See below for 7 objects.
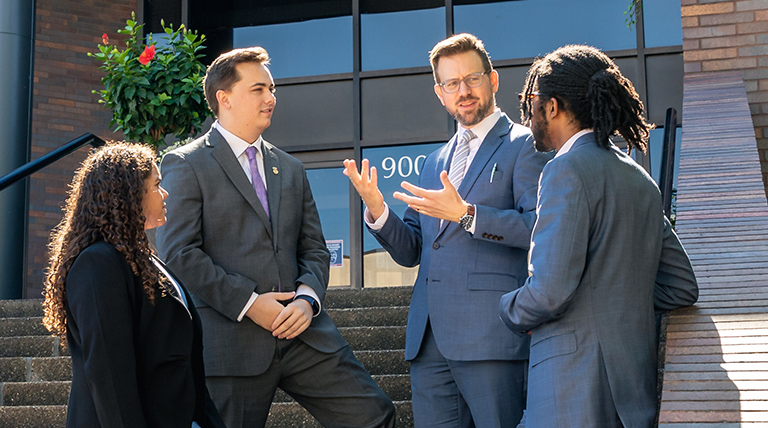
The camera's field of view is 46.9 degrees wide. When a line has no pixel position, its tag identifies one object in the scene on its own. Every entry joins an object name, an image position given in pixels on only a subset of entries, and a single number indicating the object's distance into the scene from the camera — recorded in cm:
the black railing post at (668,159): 430
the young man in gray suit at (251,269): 340
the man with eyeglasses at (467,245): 319
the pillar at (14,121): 784
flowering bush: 748
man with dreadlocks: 243
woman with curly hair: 264
